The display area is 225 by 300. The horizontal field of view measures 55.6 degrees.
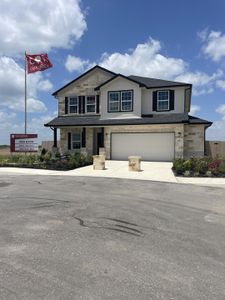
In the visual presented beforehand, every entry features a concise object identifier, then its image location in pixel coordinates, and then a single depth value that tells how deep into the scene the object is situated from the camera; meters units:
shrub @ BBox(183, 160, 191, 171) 11.78
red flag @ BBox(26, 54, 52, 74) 20.29
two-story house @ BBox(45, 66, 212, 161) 17.06
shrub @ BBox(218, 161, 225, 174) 11.29
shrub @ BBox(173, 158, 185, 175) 11.79
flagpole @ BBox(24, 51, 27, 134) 19.56
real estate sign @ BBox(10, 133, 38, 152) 17.04
